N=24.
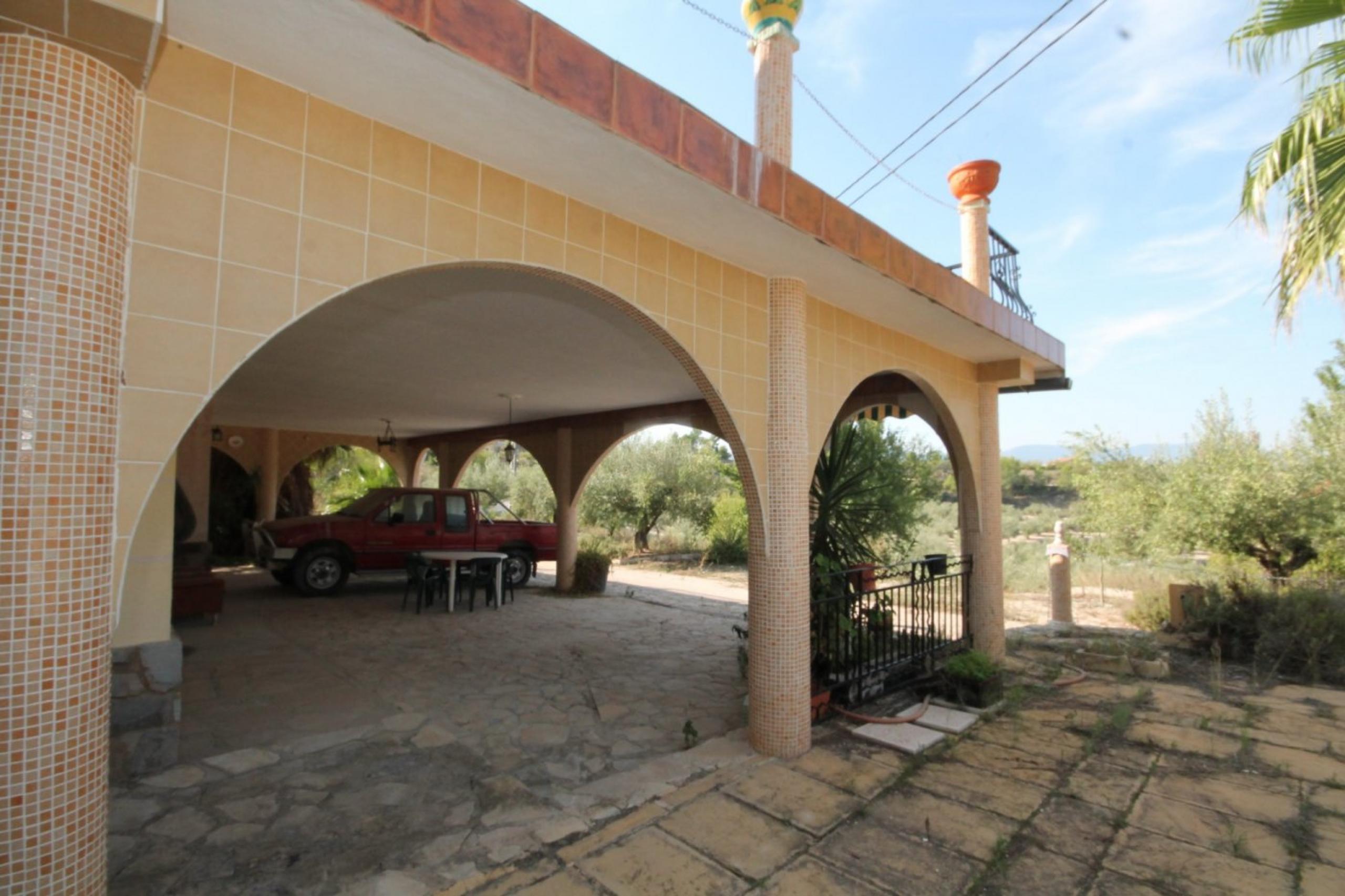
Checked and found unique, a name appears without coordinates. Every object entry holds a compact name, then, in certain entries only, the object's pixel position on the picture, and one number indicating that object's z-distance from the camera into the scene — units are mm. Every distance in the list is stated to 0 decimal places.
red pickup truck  8891
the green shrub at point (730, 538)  15359
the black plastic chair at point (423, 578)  8231
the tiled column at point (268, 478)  12398
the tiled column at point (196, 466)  5871
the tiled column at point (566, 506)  10266
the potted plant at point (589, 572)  10102
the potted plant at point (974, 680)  4652
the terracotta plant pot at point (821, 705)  4285
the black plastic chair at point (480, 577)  8375
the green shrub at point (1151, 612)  7828
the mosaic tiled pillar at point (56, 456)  1396
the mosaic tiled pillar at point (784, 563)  3646
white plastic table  8125
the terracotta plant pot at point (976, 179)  5789
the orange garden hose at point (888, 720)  4207
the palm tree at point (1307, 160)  4012
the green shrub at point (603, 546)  10602
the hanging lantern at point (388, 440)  12359
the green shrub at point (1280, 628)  5926
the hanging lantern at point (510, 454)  9352
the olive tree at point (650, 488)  17531
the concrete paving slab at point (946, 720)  4195
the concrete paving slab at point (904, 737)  3827
